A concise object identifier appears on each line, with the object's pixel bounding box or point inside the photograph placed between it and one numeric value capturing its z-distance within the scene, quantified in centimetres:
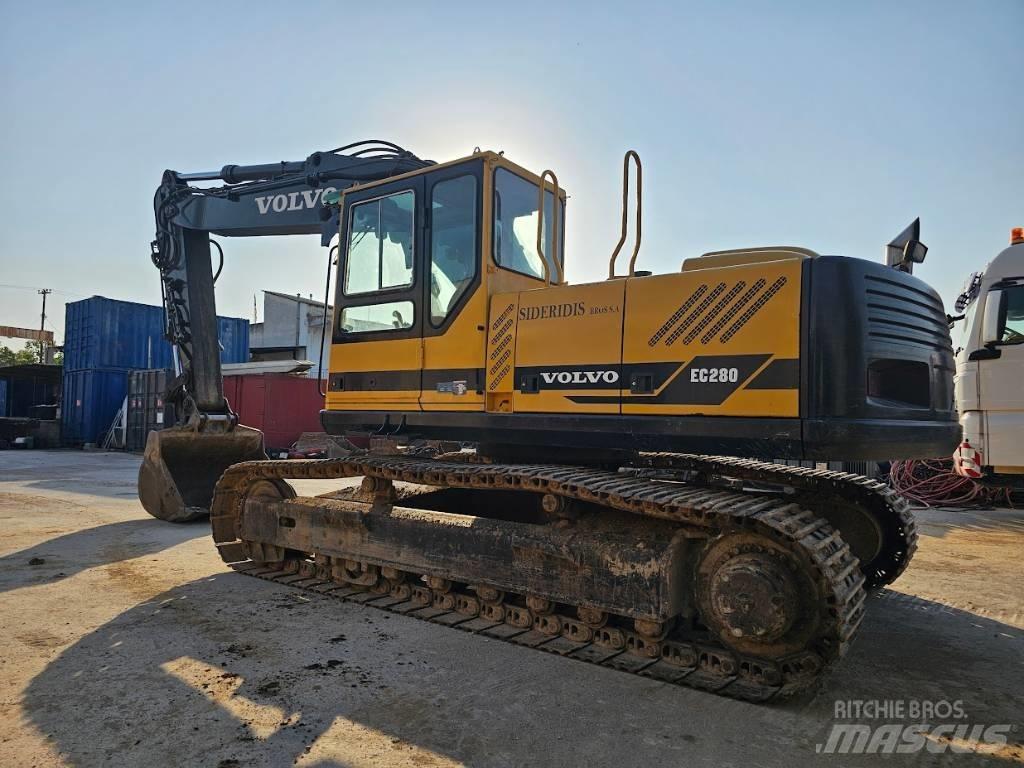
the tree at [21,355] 6821
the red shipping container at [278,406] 1942
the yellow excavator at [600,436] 358
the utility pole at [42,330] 6113
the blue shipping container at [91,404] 2322
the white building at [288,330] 3428
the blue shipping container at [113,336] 2317
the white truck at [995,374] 885
